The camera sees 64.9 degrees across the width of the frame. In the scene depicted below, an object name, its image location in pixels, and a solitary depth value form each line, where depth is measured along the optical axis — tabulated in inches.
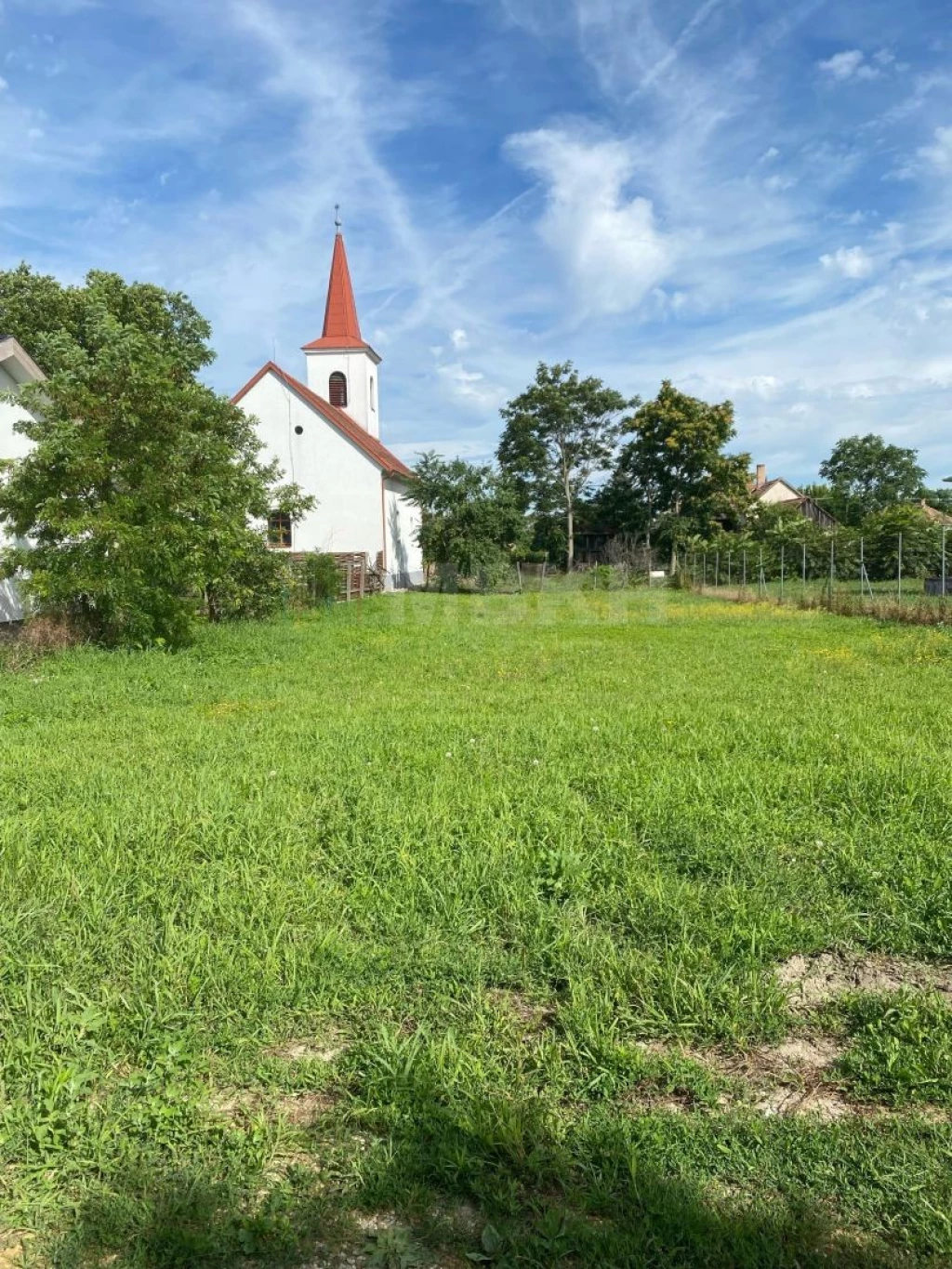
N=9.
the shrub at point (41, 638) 376.8
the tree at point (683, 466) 1429.6
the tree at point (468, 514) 1098.1
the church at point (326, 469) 1085.1
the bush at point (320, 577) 737.0
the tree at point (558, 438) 1578.5
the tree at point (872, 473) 2620.6
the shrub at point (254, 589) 587.5
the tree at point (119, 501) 388.8
